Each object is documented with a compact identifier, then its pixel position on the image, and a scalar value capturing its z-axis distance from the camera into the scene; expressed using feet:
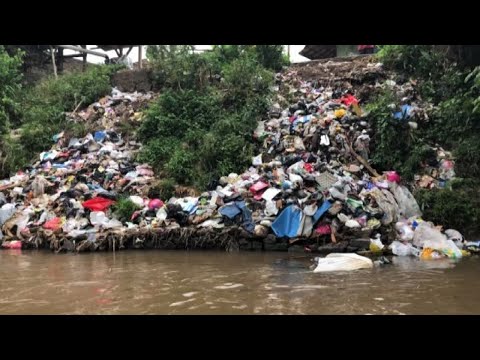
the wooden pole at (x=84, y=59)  53.45
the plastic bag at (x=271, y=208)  24.14
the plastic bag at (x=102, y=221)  25.45
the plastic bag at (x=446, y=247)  20.43
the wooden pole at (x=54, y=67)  47.82
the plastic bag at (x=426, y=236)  21.47
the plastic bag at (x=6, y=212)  27.61
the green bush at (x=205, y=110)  30.91
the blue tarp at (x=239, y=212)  23.75
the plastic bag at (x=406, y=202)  24.72
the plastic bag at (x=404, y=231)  22.39
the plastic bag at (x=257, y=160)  30.46
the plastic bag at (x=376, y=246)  21.52
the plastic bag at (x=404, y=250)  21.16
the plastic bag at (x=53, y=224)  25.57
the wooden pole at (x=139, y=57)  45.75
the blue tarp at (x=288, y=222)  23.06
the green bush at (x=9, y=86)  40.26
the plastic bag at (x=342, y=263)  17.43
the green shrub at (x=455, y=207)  23.56
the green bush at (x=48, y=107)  36.99
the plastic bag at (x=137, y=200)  27.28
